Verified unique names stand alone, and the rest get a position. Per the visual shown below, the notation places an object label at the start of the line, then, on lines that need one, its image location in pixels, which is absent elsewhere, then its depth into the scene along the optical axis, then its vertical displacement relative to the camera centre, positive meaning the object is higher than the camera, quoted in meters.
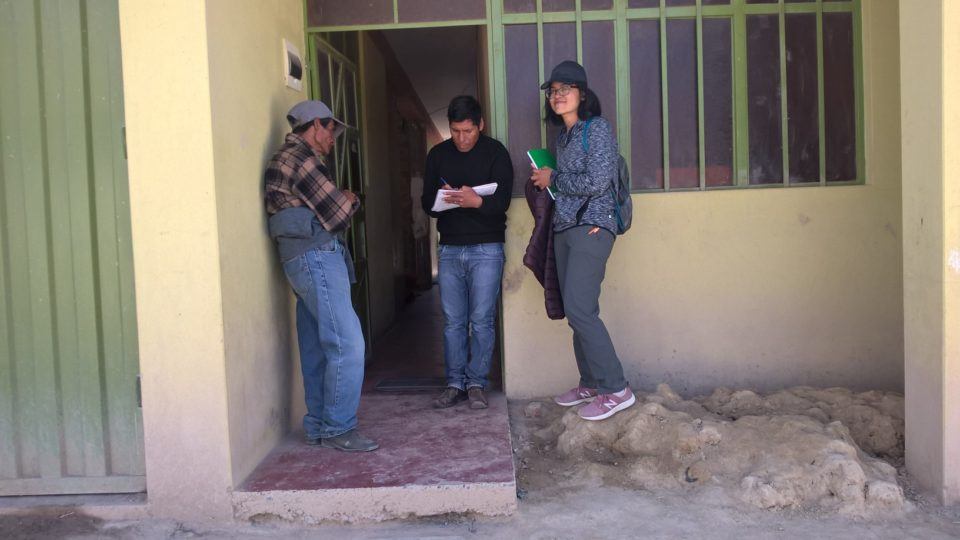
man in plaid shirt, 3.47 -0.07
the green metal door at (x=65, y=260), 3.13 -0.07
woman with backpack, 3.76 +0.05
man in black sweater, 4.24 -0.08
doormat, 4.92 -1.01
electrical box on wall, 3.97 +0.91
